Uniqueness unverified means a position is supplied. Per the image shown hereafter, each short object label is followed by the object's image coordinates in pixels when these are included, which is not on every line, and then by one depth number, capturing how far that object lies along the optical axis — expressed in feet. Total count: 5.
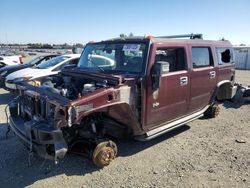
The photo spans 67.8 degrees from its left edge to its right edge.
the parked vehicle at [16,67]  23.09
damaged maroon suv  8.58
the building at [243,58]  57.97
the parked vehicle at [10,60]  34.59
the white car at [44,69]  20.81
